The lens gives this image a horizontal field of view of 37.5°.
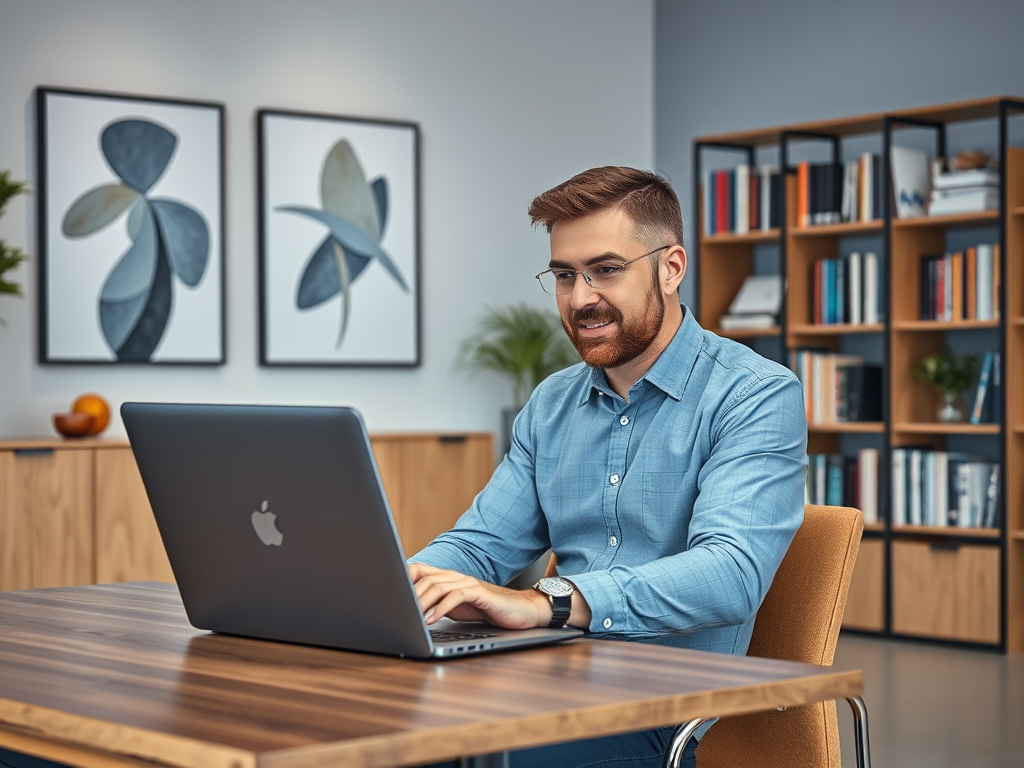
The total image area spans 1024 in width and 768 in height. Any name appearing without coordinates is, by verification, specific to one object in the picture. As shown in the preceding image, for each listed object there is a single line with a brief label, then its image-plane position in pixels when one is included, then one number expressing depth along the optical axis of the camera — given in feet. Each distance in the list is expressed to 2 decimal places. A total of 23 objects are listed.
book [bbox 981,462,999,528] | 18.25
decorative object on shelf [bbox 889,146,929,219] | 18.99
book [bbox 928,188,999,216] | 18.22
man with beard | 5.87
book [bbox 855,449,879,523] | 19.43
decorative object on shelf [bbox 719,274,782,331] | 20.67
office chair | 6.41
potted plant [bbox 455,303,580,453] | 21.36
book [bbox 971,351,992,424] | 18.43
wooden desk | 3.77
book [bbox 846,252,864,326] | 19.58
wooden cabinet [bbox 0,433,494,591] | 16.63
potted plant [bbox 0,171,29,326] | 16.66
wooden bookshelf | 18.02
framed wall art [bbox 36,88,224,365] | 18.42
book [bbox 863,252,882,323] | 19.40
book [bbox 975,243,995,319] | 18.28
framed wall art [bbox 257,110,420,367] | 20.11
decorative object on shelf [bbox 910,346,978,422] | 18.84
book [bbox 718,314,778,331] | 20.65
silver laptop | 4.80
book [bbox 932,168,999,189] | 18.21
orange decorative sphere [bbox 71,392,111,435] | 17.54
